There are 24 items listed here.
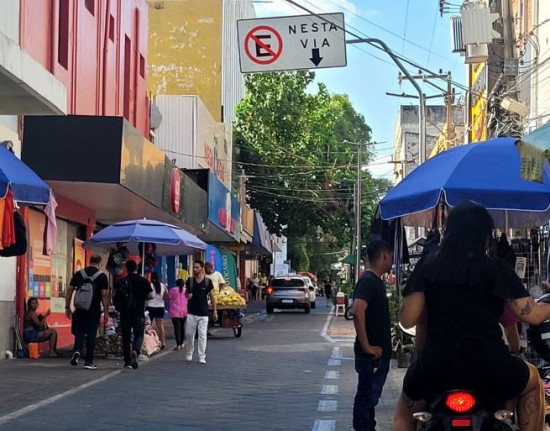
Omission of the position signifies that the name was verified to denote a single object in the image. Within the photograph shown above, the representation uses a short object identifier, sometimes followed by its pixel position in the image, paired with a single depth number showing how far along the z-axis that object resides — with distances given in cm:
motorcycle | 506
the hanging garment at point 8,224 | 1027
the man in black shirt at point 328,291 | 5404
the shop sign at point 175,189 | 2495
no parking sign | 1360
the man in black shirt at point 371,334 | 773
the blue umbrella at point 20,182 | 1016
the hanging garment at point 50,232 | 1161
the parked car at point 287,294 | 3947
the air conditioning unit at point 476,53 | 2128
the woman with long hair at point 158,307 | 1983
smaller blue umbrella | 1722
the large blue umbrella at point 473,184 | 828
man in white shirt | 2484
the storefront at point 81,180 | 1761
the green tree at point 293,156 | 4756
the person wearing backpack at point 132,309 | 1536
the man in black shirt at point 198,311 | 1644
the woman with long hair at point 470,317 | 508
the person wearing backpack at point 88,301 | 1500
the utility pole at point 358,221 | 4747
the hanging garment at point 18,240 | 1064
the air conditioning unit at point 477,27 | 2120
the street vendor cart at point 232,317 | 2345
